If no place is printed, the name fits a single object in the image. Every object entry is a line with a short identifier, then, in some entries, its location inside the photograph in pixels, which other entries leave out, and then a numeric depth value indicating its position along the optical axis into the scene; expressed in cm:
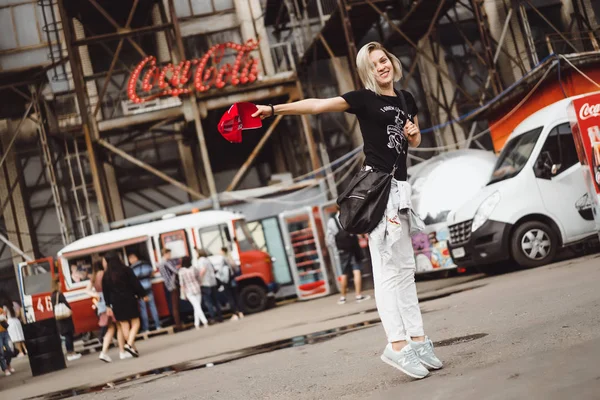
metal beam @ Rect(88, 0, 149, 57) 2300
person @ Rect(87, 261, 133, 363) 1337
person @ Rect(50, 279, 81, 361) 1683
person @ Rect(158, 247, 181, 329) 1933
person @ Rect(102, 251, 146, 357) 1279
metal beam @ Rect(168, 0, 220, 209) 2280
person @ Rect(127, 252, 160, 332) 1924
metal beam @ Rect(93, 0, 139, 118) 2246
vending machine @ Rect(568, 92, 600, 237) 1150
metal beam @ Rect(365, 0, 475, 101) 2038
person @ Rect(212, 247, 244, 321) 1903
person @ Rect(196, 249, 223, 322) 1866
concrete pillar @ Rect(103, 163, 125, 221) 2798
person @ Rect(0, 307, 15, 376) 1612
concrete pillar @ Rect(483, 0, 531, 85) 2747
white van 1255
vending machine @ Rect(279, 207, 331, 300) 2050
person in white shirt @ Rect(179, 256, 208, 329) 1844
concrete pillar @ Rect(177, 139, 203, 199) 2841
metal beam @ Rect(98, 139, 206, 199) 2272
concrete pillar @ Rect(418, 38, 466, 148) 2734
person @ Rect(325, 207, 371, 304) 1518
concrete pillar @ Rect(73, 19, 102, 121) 2780
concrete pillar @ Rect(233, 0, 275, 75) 2802
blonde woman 495
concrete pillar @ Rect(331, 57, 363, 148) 2759
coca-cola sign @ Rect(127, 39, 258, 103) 2272
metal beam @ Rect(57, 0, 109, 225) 2244
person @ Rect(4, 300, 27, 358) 1925
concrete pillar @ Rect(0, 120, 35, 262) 2805
